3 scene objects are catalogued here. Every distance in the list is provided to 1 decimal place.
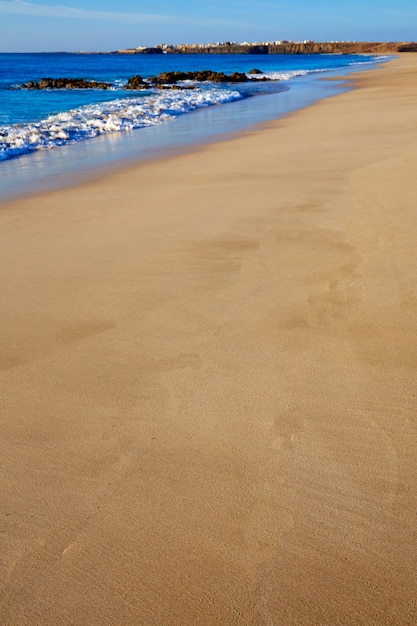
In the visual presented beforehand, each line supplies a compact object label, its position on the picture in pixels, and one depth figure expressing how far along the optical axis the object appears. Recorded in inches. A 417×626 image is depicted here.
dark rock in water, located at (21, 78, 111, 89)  1320.1
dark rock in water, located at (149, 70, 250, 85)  1436.0
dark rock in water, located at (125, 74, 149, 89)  1258.9
